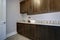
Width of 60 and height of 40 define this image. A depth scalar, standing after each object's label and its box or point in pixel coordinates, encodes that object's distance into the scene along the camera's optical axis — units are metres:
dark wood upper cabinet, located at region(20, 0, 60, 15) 1.56
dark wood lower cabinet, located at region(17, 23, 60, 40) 1.40
